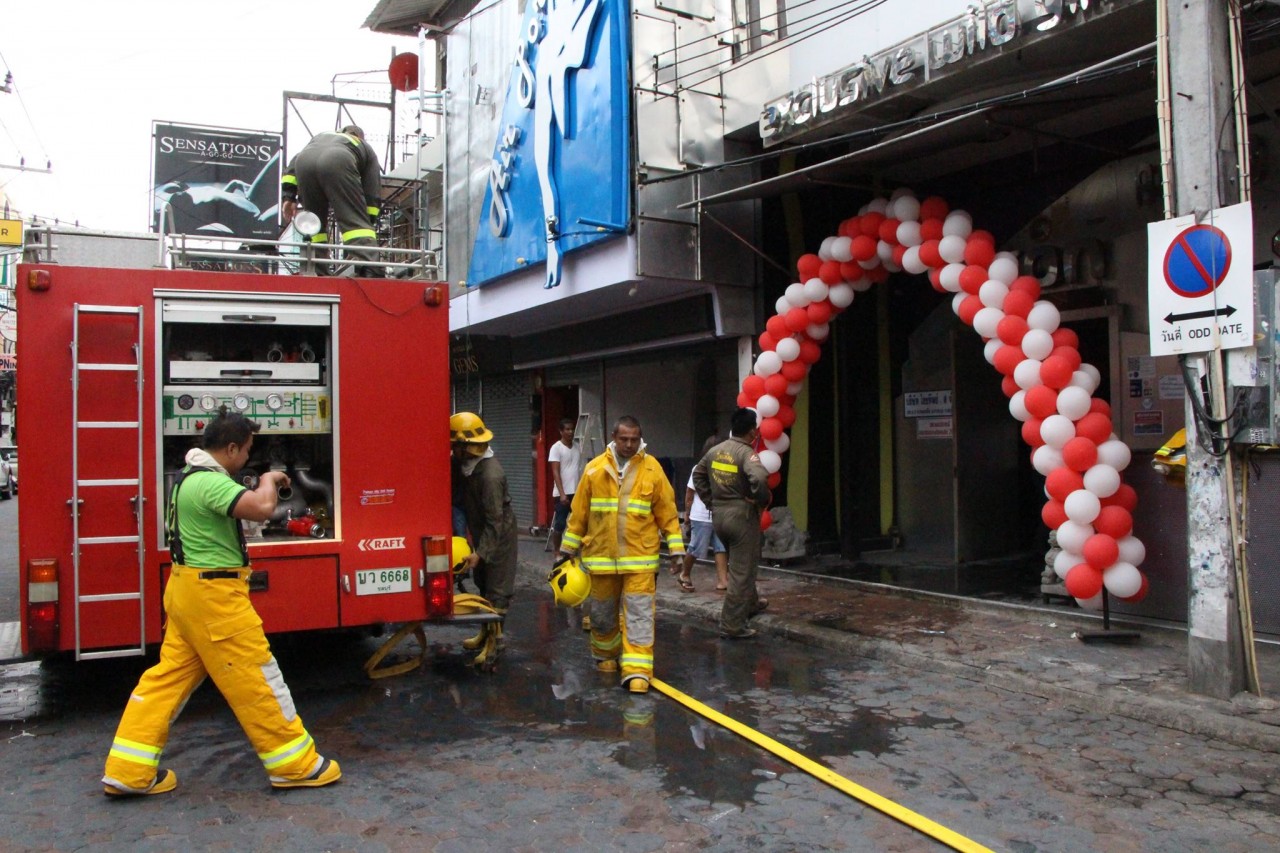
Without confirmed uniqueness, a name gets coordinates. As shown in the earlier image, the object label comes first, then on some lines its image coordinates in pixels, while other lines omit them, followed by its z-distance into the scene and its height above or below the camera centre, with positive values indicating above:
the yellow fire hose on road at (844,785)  3.97 -1.56
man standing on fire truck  7.69 +2.15
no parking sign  5.36 +0.87
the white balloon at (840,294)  9.34 +1.42
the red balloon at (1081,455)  6.76 -0.09
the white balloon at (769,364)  9.65 +0.81
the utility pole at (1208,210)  5.52 +1.29
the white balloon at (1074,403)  6.88 +0.27
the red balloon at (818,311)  9.46 +1.28
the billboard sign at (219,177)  17.75 +5.11
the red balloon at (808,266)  9.41 +1.71
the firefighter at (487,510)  6.91 -0.40
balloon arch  6.73 +0.72
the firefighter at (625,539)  6.46 -0.59
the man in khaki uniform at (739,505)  7.58 -0.44
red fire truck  5.46 +0.17
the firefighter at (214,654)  4.46 -0.90
